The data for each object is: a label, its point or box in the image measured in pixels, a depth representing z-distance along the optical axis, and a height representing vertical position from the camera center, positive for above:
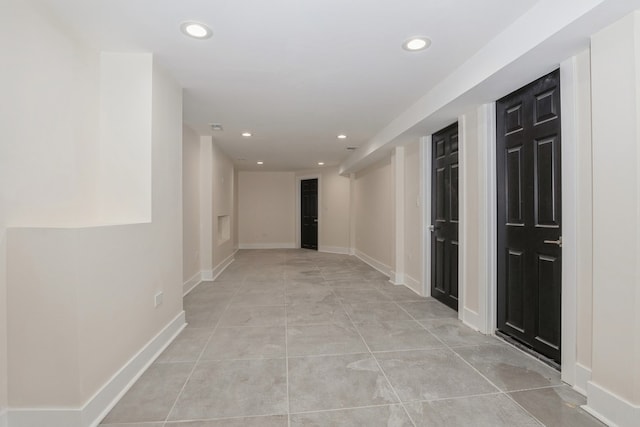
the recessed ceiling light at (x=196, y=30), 1.91 +1.21
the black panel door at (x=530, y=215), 2.12 -0.04
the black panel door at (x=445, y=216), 3.45 -0.06
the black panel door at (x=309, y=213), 9.01 -0.03
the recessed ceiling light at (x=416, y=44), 2.09 +1.21
